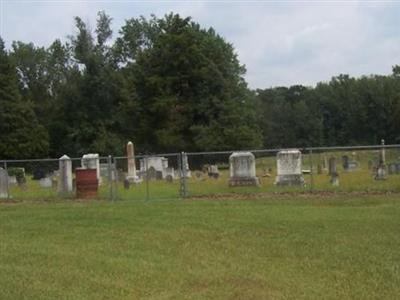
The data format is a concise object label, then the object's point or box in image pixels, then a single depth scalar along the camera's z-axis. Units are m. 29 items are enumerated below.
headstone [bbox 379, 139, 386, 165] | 31.21
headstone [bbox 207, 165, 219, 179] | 34.83
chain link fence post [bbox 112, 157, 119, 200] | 22.98
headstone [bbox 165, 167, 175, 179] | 34.80
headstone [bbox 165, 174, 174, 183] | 32.70
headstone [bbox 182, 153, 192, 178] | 22.30
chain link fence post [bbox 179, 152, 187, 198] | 22.22
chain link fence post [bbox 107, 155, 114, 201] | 22.20
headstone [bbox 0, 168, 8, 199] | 24.47
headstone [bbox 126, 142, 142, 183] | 33.36
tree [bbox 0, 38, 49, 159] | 69.12
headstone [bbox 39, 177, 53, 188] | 32.75
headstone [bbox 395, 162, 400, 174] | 32.44
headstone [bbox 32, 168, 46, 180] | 37.91
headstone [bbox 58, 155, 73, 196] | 25.93
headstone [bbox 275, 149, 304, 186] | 25.66
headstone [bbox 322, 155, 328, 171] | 41.12
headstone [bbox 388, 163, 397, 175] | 32.25
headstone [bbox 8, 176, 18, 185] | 34.86
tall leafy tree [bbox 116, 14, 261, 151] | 61.34
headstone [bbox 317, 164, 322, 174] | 36.96
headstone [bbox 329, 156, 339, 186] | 25.63
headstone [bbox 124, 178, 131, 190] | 28.86
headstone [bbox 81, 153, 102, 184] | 30.98
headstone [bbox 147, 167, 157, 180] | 35.34
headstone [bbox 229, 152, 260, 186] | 25.70
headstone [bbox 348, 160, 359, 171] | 37.47
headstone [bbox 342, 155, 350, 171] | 37.51
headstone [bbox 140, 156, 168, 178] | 36.12
